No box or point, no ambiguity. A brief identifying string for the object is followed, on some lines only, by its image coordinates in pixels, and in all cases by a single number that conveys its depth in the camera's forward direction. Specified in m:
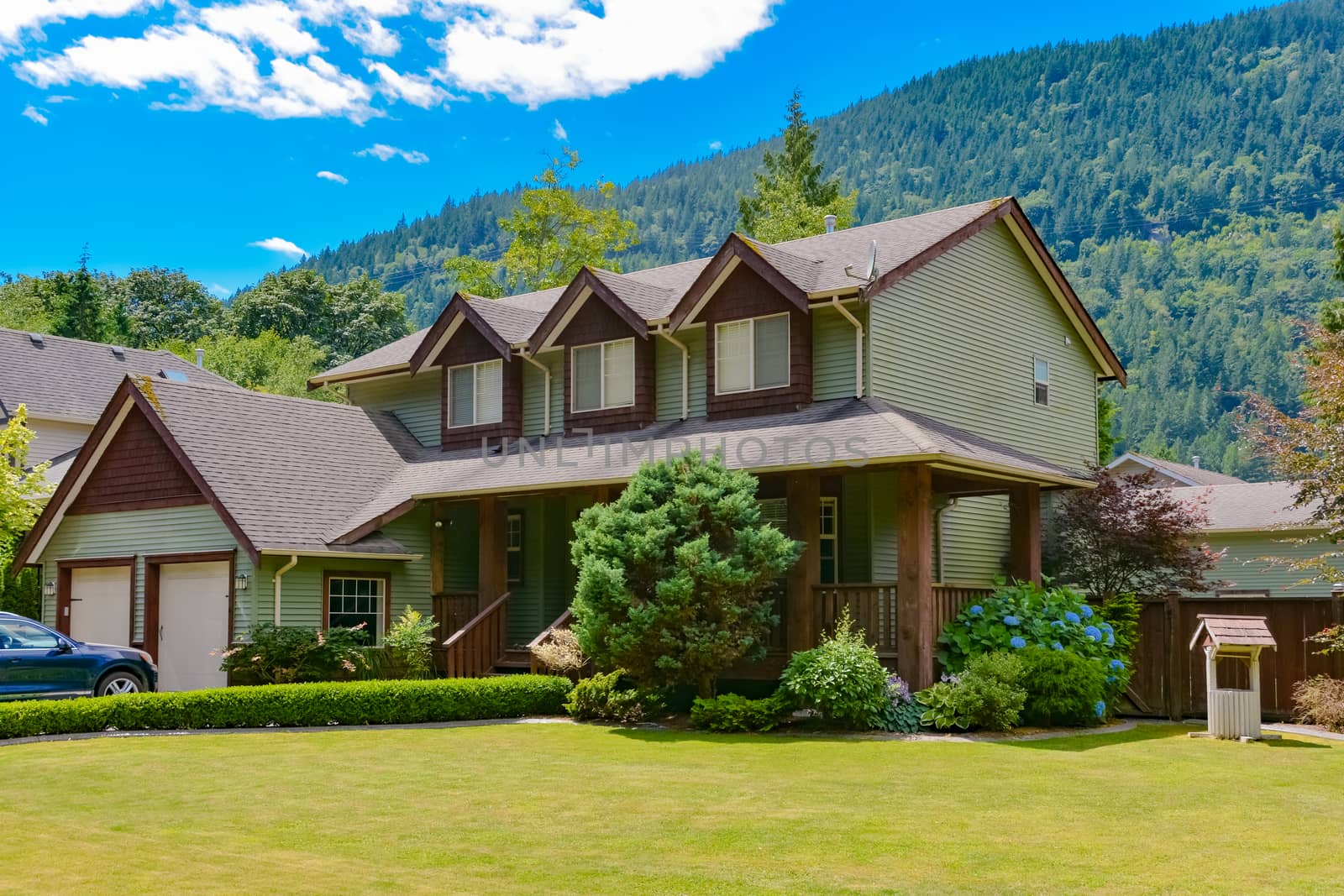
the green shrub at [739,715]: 18.67
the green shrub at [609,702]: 19.52
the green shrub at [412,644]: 22.91
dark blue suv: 19.41
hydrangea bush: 19.56
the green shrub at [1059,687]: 18.67
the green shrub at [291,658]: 22.05
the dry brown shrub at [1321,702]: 18.58
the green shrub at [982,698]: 18.08
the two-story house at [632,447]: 22.02
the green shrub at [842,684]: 18.27
